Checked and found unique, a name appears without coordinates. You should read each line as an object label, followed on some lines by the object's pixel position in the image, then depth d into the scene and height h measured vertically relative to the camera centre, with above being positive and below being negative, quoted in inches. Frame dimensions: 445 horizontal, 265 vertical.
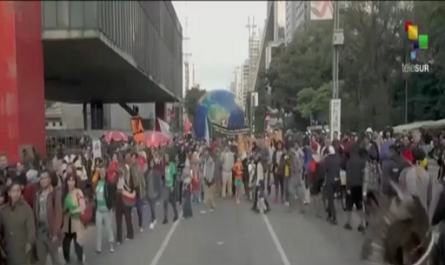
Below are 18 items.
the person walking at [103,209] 378.3 -63.7
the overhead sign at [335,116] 692.1 -13.0
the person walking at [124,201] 412.2 -64.3
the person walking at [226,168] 625.6 -64.2
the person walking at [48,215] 294.0 -53.2
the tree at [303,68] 1027.9 +66.2
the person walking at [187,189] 528.7 -73.9
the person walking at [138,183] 434.6 -56.3
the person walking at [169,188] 525.3 -71.5
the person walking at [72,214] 330.3 -58.0
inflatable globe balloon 593.7 -6.7
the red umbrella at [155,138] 810.6 -44.2
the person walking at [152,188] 485.4 -65.3
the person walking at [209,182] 589.9 -74.6
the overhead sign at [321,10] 630.7 +98.2
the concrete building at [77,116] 1660.9 -32.3
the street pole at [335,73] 688.4 +36.9
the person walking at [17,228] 249.4 -49.7
